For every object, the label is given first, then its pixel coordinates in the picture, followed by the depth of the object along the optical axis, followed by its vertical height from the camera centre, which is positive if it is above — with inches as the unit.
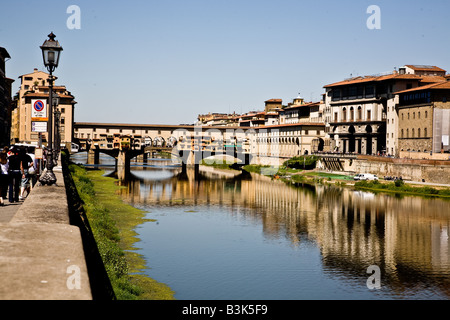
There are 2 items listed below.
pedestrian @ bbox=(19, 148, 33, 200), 754.5 -40.0
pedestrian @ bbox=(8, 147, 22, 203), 699.4 -40.4
